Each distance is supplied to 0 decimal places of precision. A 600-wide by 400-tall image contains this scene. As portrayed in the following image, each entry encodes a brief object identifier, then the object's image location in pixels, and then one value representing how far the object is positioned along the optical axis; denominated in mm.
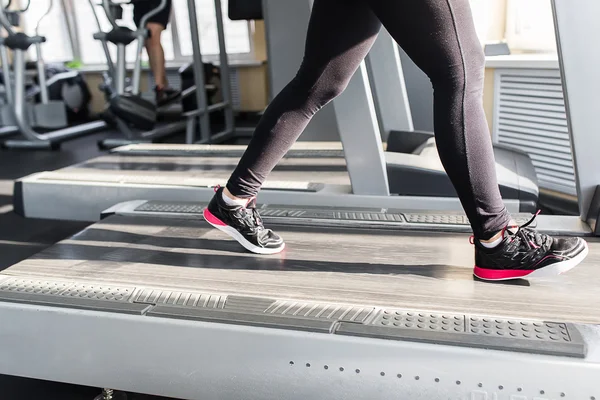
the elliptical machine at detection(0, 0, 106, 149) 4270
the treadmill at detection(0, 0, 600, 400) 972
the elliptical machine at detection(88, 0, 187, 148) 4020
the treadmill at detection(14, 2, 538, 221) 1894
